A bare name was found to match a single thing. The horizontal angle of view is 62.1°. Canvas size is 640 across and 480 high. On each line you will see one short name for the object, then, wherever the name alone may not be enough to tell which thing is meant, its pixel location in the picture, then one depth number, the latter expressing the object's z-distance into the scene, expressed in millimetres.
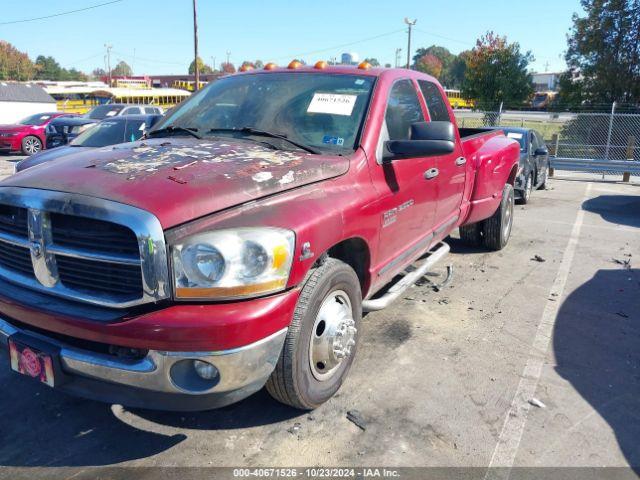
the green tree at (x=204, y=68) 105000
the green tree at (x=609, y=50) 23031
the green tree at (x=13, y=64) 86188
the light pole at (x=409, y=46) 33538
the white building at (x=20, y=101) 30469
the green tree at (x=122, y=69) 143625
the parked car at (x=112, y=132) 9938
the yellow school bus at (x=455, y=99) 42256
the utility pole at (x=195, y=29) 27219
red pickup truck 2352
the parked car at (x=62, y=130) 15923
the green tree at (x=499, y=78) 26484
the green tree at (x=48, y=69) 111312
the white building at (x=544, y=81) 90688
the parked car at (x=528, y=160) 10570
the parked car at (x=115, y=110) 19486
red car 18422
